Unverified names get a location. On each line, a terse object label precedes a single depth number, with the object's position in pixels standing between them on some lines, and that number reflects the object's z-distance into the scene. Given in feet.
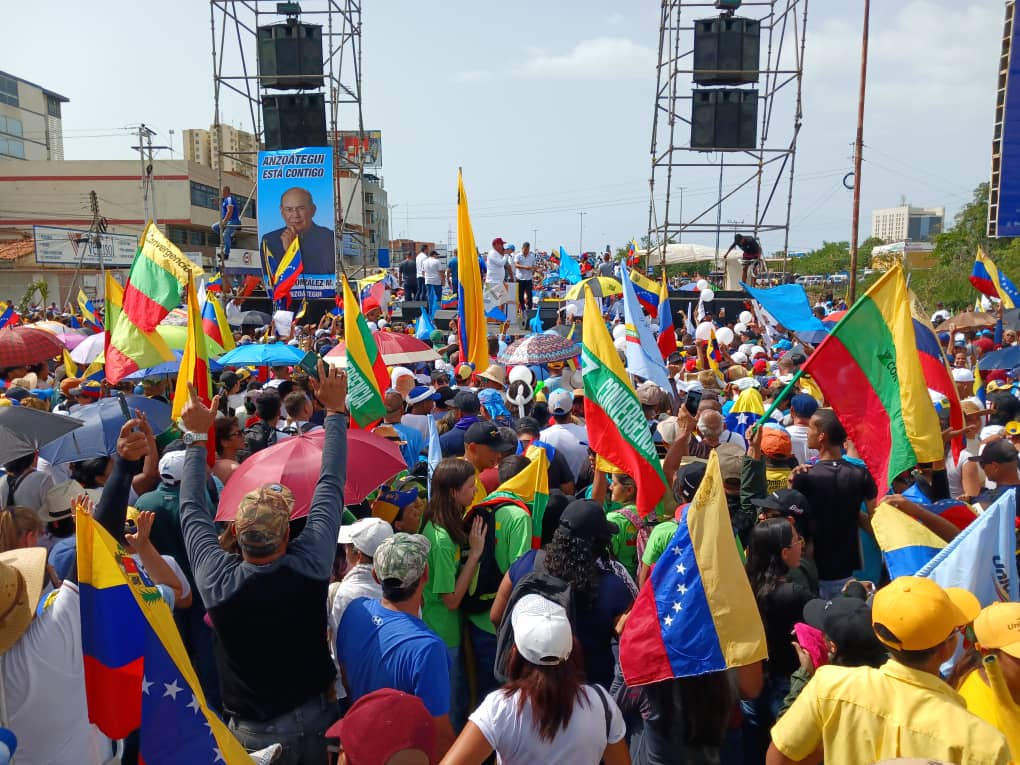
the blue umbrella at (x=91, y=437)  14.47
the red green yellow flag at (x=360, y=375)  18.51
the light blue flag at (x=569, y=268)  72.59
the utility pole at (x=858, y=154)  38.55
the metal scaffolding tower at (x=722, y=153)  62.54
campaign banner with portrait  57.82
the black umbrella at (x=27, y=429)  13.53
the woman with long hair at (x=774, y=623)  11.19
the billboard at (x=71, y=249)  135.33
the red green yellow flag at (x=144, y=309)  22.63
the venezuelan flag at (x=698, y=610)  9.57
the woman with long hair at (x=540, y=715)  7.94
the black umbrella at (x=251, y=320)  48.26
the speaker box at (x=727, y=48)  60.70
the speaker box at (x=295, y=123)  66.54
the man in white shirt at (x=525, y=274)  61.39
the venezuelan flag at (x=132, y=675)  7.63
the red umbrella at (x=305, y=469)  12.66
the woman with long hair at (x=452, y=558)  12.34
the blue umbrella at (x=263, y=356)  26.10
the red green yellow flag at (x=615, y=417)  14.32
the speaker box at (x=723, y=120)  61.46
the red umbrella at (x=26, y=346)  26.96
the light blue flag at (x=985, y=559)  10.13
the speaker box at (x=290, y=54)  65.21
